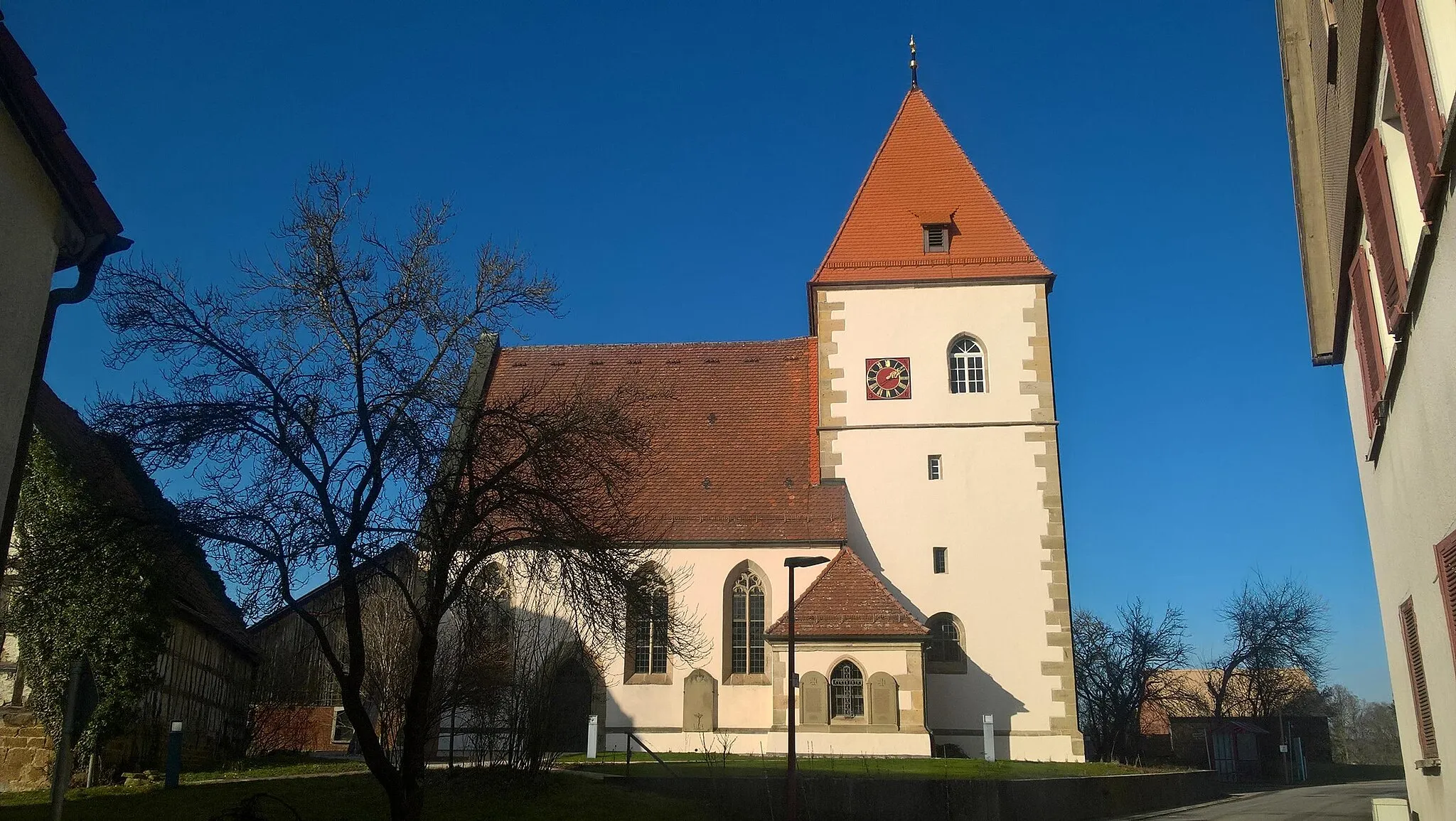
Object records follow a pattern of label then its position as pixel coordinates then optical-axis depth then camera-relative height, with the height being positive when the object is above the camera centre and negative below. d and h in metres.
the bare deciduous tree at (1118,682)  44.53 +1.77
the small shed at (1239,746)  46.88 -0.73
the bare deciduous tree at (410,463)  12.00 +2.84
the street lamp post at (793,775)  14.76 -0.57
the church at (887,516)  24.50 +4.72
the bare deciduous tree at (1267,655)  48.72 +2.97
